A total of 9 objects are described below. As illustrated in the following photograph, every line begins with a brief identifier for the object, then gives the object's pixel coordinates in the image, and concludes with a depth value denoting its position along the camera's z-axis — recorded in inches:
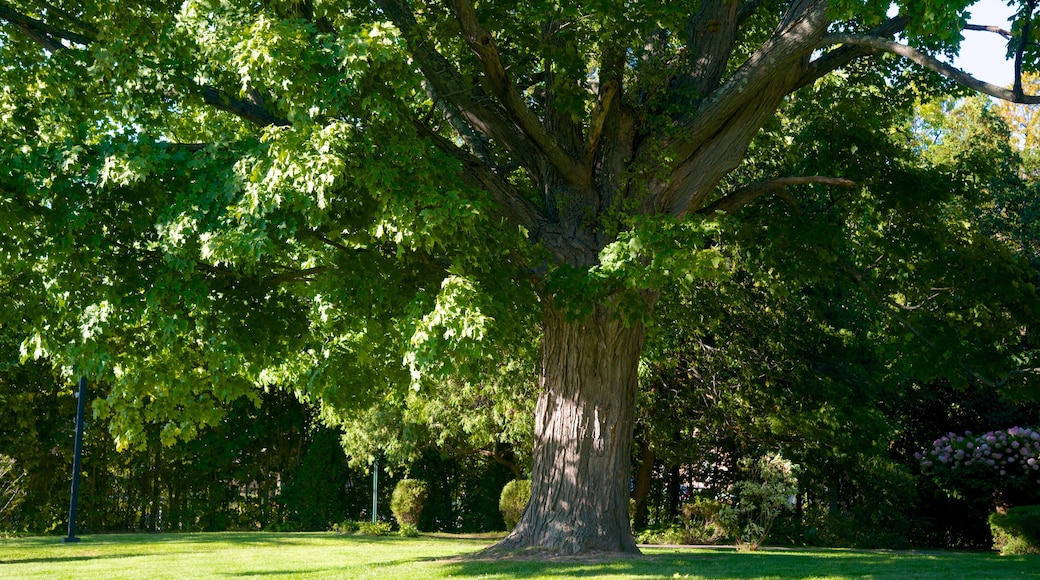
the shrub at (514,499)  741.9
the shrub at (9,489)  735.7
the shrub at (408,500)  796.0
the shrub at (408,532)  753.6
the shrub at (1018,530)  586.9
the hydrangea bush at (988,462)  705.6
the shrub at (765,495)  606.2
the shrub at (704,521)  694.5
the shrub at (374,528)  766.5
